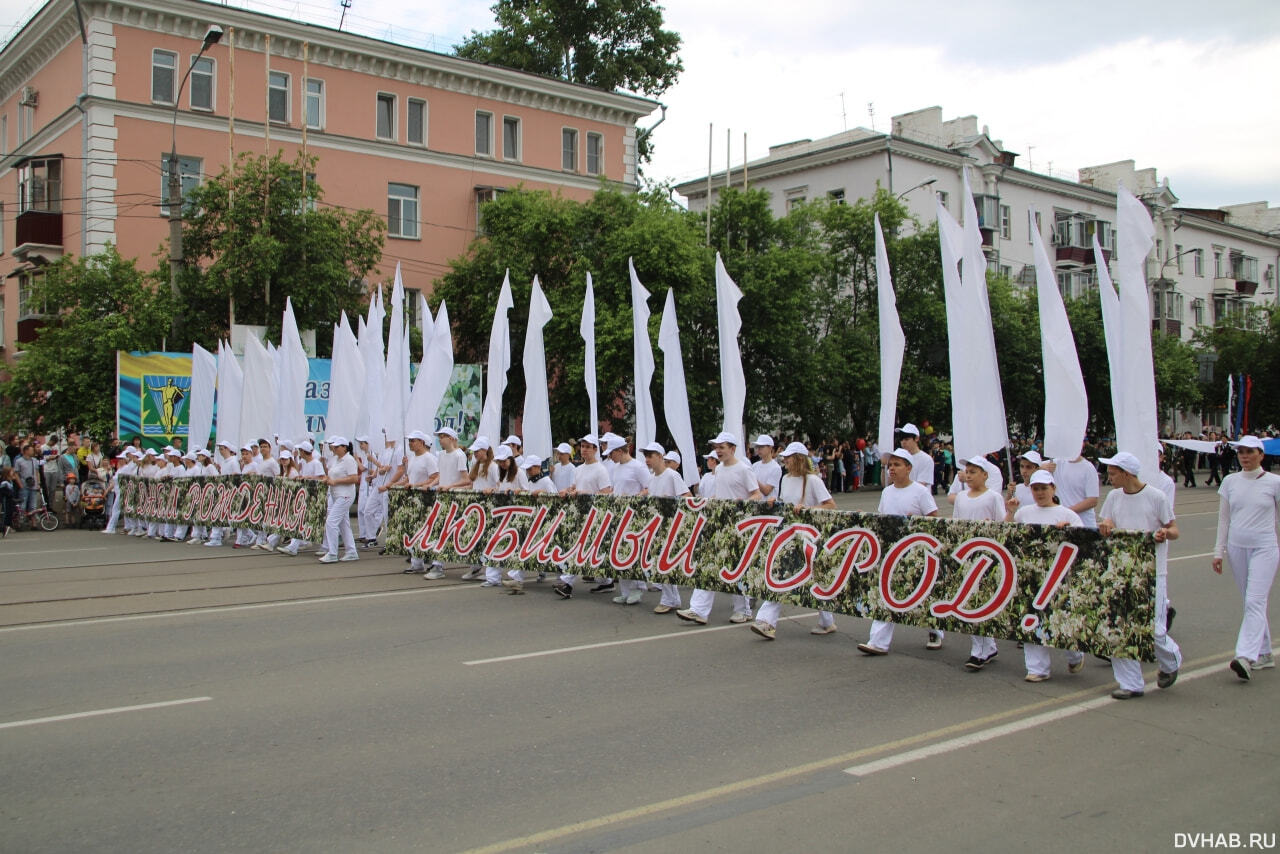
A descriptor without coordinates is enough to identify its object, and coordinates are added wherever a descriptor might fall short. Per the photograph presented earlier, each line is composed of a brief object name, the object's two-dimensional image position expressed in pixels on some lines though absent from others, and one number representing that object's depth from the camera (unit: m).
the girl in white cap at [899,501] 8.67
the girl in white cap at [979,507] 8.21
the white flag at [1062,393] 8.88
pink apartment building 30.88
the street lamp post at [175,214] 23.31
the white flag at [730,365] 12.35
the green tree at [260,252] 27.08
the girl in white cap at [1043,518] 7.80
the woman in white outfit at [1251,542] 7.61
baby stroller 22.06
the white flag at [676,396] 13.00
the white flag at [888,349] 10.17
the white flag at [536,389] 14.79
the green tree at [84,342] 24.52
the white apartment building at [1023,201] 47.59
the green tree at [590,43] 45.47
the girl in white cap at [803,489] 9.70
